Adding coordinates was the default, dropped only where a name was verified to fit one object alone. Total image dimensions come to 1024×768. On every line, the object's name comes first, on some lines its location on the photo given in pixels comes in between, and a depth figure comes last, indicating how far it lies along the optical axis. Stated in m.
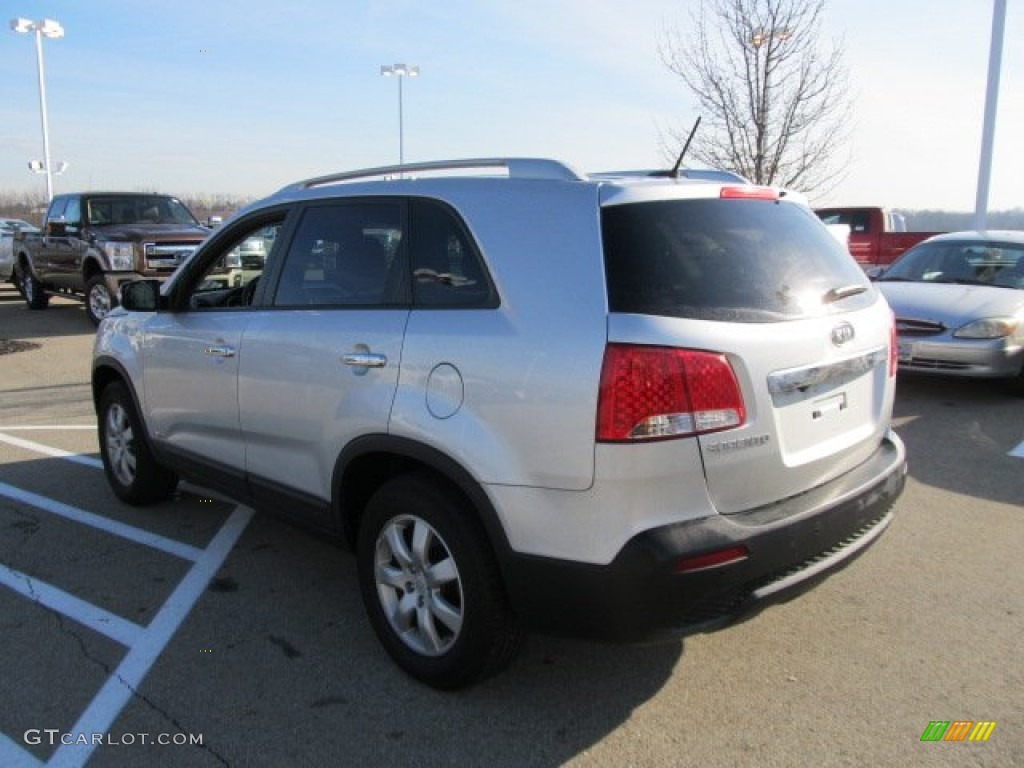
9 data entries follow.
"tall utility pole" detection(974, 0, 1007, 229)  17.31
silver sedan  7.55
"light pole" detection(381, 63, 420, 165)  40.12
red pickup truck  17.45
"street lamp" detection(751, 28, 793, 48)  15.73
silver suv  2.45
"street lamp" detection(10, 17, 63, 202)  32.41
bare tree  15.88
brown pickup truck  12.43
